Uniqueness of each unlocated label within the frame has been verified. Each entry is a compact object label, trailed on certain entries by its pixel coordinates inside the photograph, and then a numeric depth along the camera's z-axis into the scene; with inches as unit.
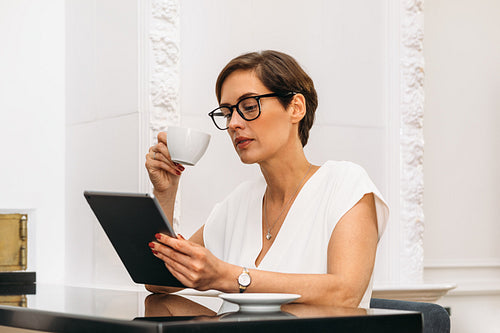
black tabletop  60.5
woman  82.8
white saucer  63.6
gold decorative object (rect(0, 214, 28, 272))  115.3
